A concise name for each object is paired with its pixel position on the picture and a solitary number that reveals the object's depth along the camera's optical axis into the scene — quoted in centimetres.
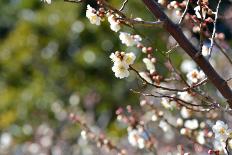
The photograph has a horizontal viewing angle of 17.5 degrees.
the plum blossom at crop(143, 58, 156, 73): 347
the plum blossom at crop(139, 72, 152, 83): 350
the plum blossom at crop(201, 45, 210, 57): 359
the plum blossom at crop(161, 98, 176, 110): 379
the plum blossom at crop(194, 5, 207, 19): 298
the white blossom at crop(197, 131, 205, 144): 424
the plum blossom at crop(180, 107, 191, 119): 426
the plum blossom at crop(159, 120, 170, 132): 446
